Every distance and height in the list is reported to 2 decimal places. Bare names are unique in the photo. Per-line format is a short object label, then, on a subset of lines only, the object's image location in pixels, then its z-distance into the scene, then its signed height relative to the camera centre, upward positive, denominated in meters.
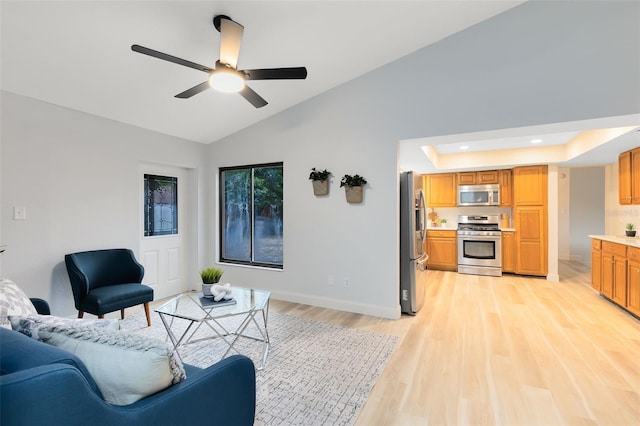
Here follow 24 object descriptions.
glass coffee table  2.34 -0.82
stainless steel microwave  6.07 +0.31
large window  4.59 -0.07
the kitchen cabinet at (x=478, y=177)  6.09 +0.68
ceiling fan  2.26 +1.09
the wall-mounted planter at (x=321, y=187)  3.92 +0.32
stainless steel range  5.75 -0.83
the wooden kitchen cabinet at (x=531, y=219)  5.46 -0.19
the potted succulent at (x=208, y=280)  2.64 -0.64
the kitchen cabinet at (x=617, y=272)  3.39 -0.84
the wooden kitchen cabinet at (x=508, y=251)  5.75 -0.84
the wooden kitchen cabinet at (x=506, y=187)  5.95 +0.46
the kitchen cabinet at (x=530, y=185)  5.48 +0.45
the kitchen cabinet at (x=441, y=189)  6.48 +0.46
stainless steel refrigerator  3.63 -0.49
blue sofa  0.77 -0.58
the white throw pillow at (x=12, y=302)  1.55 -0.51
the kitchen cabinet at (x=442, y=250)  6.25 -0.88
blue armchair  2.89 -0.78
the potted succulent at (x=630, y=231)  4.10 -0.32
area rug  1.93 -1.32
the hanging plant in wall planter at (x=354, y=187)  3.64 +0.29
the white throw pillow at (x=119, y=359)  1.07 -0.55
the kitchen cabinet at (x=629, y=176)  4.01 +0.47
